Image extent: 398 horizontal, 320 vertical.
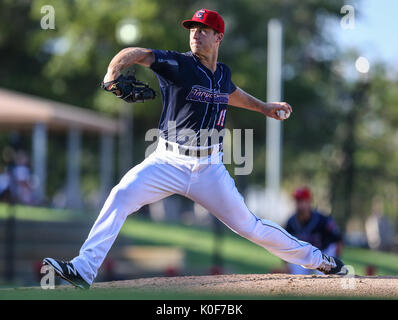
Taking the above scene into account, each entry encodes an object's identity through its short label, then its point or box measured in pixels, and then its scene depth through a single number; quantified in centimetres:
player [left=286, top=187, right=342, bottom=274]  1914
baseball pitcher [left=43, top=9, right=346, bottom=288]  1150
